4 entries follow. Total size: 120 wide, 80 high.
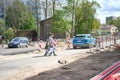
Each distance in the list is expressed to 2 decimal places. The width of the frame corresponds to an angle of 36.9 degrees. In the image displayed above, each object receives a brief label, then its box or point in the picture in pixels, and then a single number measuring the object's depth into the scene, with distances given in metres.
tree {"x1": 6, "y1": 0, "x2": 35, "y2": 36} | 50.29
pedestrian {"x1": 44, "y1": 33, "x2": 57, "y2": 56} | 12.71
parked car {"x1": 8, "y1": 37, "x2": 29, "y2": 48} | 26.24
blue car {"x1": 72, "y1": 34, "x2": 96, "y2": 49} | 18.86
